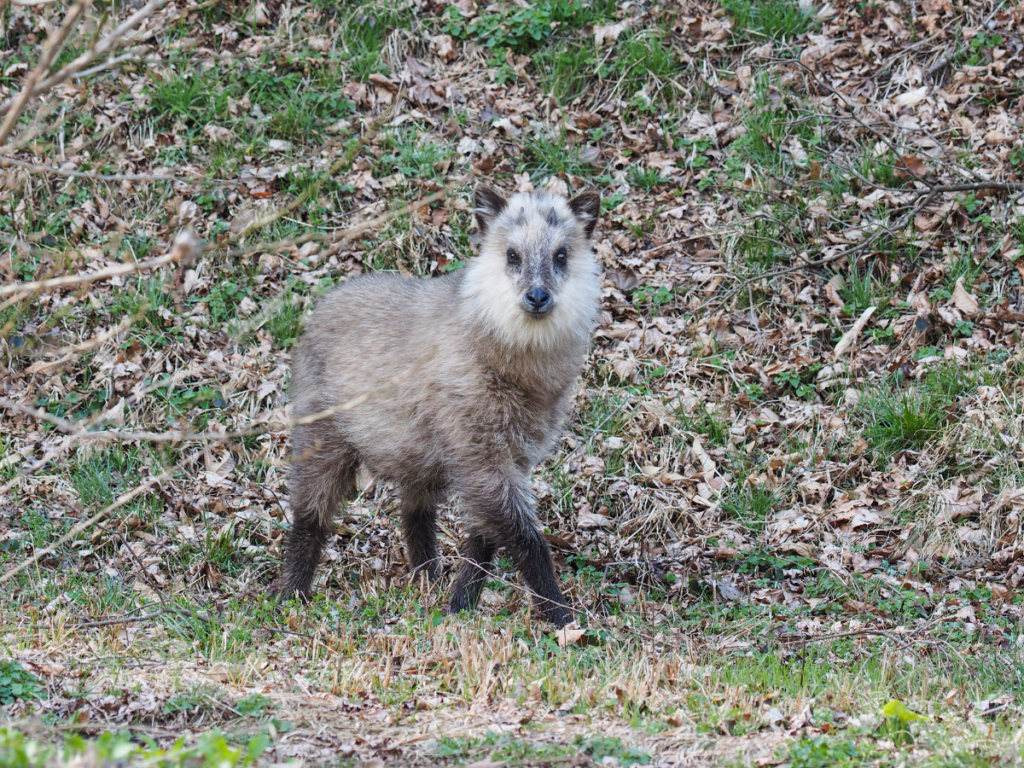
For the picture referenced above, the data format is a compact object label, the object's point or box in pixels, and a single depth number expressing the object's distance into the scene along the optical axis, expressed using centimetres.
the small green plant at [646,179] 1764
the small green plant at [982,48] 1777
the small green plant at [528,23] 1941
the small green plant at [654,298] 1639
